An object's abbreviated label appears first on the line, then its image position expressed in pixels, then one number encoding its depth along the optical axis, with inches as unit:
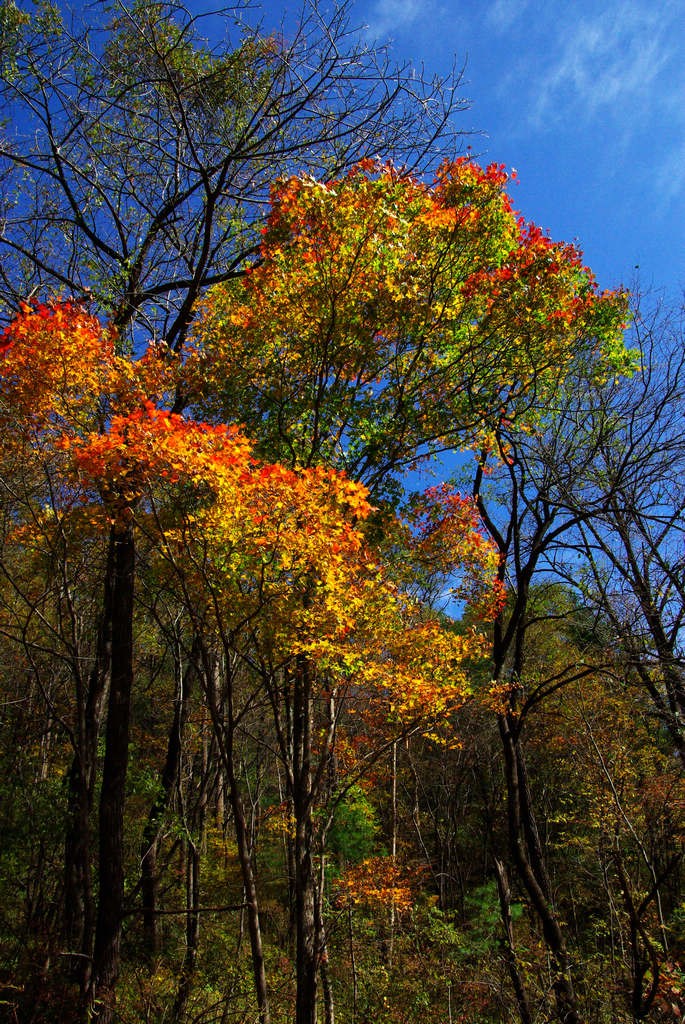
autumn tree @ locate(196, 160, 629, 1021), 241.8
